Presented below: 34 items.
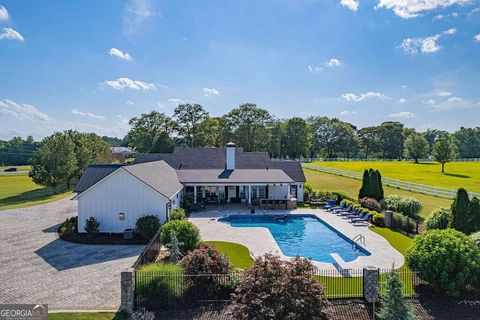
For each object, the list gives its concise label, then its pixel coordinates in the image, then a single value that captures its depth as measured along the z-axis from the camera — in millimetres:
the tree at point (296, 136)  75125
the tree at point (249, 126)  66719
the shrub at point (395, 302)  8727
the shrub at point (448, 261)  11023
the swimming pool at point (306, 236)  16922
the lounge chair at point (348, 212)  24781
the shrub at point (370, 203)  24109
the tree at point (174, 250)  13406
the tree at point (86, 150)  42094
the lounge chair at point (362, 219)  22719
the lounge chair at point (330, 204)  27541
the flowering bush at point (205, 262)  11531
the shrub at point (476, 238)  12836
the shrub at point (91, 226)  18625
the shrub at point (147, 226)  17938
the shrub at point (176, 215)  19531
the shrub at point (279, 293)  8414
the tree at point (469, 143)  95250
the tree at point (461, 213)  15656
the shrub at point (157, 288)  10641
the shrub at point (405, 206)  21406
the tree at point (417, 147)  70312
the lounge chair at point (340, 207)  26769
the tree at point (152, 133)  62344
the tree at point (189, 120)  64688
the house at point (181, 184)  19234
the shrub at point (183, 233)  15102
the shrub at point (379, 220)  21516
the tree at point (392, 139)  94188
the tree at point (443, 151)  51125
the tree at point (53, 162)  35000
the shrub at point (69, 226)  19312
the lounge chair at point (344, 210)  25719
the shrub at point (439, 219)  17188
